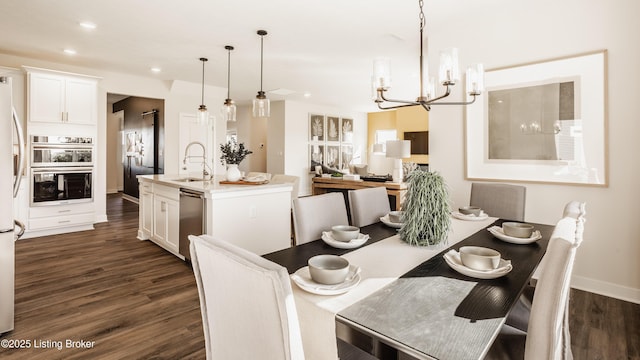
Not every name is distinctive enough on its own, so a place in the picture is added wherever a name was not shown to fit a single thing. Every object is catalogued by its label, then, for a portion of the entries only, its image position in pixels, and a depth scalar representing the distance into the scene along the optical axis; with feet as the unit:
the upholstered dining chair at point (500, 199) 8.34
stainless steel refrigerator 6.36
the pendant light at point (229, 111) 12.90
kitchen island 9.80
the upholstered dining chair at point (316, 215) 6.42
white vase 11.46
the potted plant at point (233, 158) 11.32
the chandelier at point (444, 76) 6.23
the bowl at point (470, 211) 7.77
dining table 2.82
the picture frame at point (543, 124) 8.87
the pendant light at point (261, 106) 11.58
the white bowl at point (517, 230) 5.89
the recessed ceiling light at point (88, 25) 11.75
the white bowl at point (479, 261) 4.27
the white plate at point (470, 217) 7.54
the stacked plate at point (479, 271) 4.11
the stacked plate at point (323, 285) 3.59
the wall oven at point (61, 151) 14.98
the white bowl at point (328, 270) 3.71
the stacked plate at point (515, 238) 5.67
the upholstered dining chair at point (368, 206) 7.72
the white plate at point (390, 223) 6.77
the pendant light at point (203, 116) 13.66
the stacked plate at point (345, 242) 5.33
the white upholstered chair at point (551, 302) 3.16
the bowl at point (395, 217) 6.95
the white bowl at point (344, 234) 5.58
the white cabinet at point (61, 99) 14.87
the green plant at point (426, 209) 5.38
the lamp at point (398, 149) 19.04
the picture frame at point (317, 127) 29.89
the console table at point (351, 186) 15.55
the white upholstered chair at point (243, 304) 2.70
